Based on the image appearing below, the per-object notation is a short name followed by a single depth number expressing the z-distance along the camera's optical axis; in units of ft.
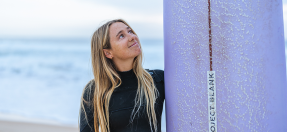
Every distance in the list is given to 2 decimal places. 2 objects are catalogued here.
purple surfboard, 3.19
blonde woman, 5.53
